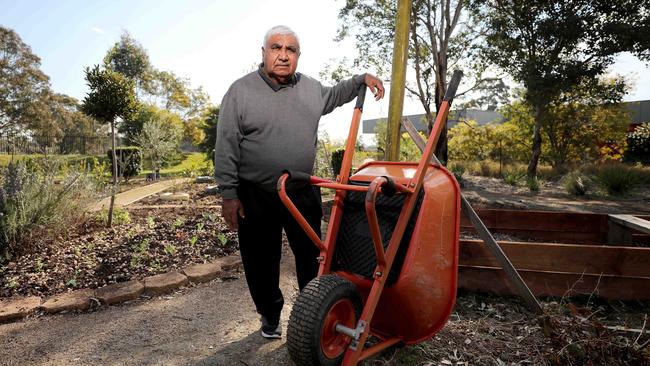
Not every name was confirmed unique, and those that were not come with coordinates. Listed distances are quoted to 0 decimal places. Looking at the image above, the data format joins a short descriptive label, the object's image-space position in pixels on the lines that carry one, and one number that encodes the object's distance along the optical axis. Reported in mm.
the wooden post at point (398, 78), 2652
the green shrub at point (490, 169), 15219
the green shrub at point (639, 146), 16031
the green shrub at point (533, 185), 10741
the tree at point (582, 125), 14148
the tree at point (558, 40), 11562
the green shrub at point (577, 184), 9500
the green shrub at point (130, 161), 11927
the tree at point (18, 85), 24094
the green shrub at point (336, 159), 10258
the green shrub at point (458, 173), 11258
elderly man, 2010
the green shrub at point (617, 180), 9352
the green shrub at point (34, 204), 3600
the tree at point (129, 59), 31875
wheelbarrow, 1572
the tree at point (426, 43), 13867
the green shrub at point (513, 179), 12216
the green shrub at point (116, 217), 4839
